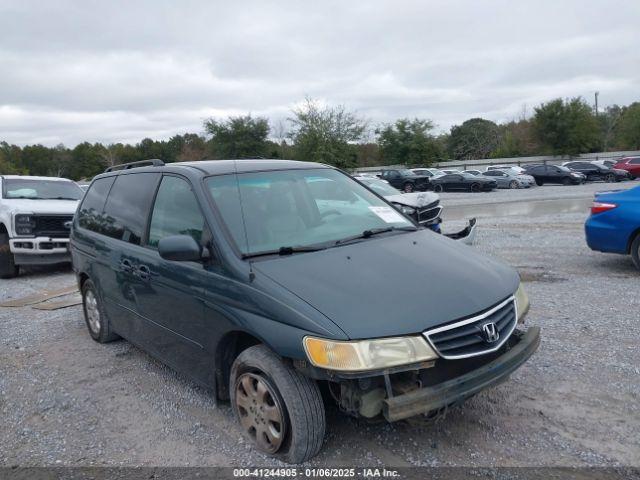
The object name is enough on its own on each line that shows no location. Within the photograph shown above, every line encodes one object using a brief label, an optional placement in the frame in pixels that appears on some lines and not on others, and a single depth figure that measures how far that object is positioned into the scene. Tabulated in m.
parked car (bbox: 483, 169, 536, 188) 35.28
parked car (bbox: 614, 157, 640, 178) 36.19
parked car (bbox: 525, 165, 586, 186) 34.97
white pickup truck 9.08
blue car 7.24
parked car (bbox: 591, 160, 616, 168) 37.59
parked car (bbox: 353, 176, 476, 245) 8.77
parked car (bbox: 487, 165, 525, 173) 38.19
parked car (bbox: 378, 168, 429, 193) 36.59
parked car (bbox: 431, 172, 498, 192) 33.88
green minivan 2.75
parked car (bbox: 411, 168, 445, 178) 38.49
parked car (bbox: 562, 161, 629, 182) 35.06
